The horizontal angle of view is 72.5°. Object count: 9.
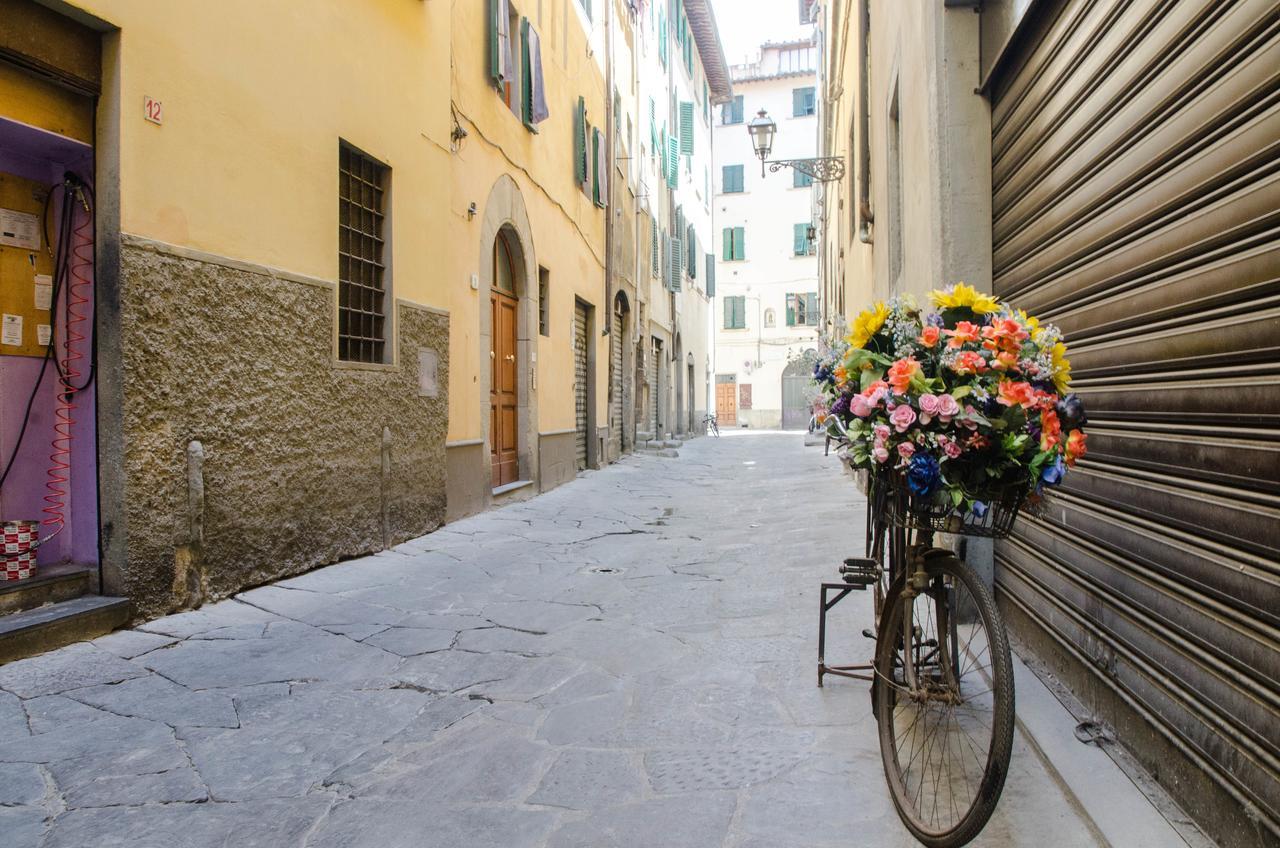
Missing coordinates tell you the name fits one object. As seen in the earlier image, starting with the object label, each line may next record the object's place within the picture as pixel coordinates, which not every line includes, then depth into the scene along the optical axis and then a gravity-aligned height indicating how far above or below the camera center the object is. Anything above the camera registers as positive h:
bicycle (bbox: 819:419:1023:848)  1.96 -0.65
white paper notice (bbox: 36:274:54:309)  4.08 +0.64
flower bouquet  2.16 +0.02
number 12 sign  4.19 +1.53
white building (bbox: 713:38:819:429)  35.56 +6.40
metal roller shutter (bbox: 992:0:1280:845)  1.86 +0.11
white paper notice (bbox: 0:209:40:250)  3.96 +0.91
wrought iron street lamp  12.48 +4.02
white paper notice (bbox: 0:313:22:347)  3.95 +0.44
